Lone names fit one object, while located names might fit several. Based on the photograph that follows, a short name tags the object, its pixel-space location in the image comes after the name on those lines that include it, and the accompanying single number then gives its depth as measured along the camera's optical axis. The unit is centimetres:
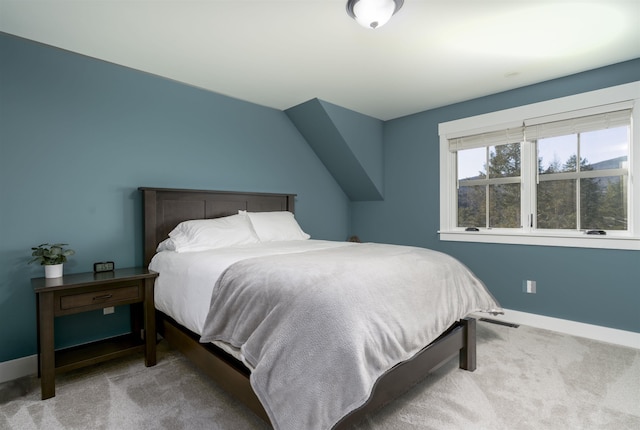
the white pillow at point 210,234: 261
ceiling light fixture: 183
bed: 148
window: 277
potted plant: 214
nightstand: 190
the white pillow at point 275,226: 319
